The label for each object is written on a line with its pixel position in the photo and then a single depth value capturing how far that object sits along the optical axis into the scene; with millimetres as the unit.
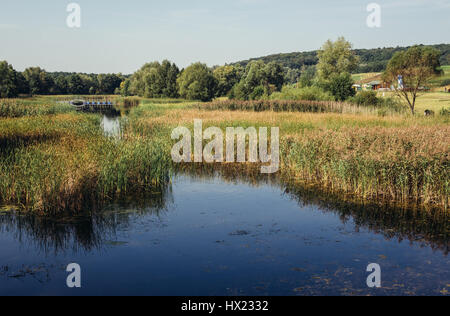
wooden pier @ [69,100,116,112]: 76288
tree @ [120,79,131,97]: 110662
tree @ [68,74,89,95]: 114188
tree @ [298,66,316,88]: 50438
